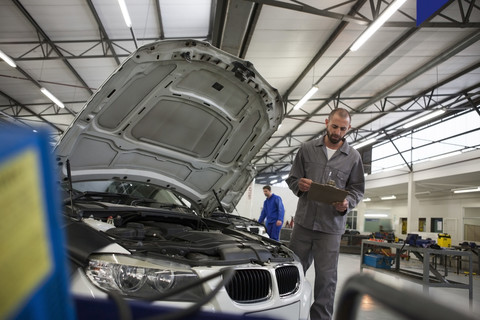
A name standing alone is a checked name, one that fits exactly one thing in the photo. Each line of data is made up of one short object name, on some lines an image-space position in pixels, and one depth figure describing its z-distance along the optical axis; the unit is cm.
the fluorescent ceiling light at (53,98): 1109
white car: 155
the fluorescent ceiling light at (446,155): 1359
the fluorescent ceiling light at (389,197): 2039
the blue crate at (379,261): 723
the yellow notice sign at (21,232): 26
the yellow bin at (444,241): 738
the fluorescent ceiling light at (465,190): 1411
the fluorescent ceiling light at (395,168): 1689
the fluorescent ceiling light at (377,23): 595
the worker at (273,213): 753
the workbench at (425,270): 571
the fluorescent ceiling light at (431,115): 1118
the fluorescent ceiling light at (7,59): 876
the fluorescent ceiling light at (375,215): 2144
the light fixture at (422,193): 1699
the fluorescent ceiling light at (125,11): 667
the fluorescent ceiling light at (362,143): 1493
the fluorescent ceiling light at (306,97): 990
